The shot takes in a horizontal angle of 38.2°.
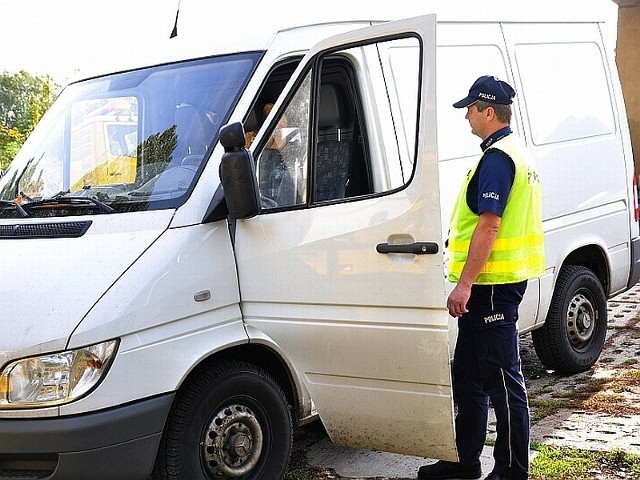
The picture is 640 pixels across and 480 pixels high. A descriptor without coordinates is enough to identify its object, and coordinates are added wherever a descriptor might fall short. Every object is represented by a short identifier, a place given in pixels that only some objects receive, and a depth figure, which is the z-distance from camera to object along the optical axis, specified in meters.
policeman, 3.96
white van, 3.54
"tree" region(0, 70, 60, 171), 65.31
